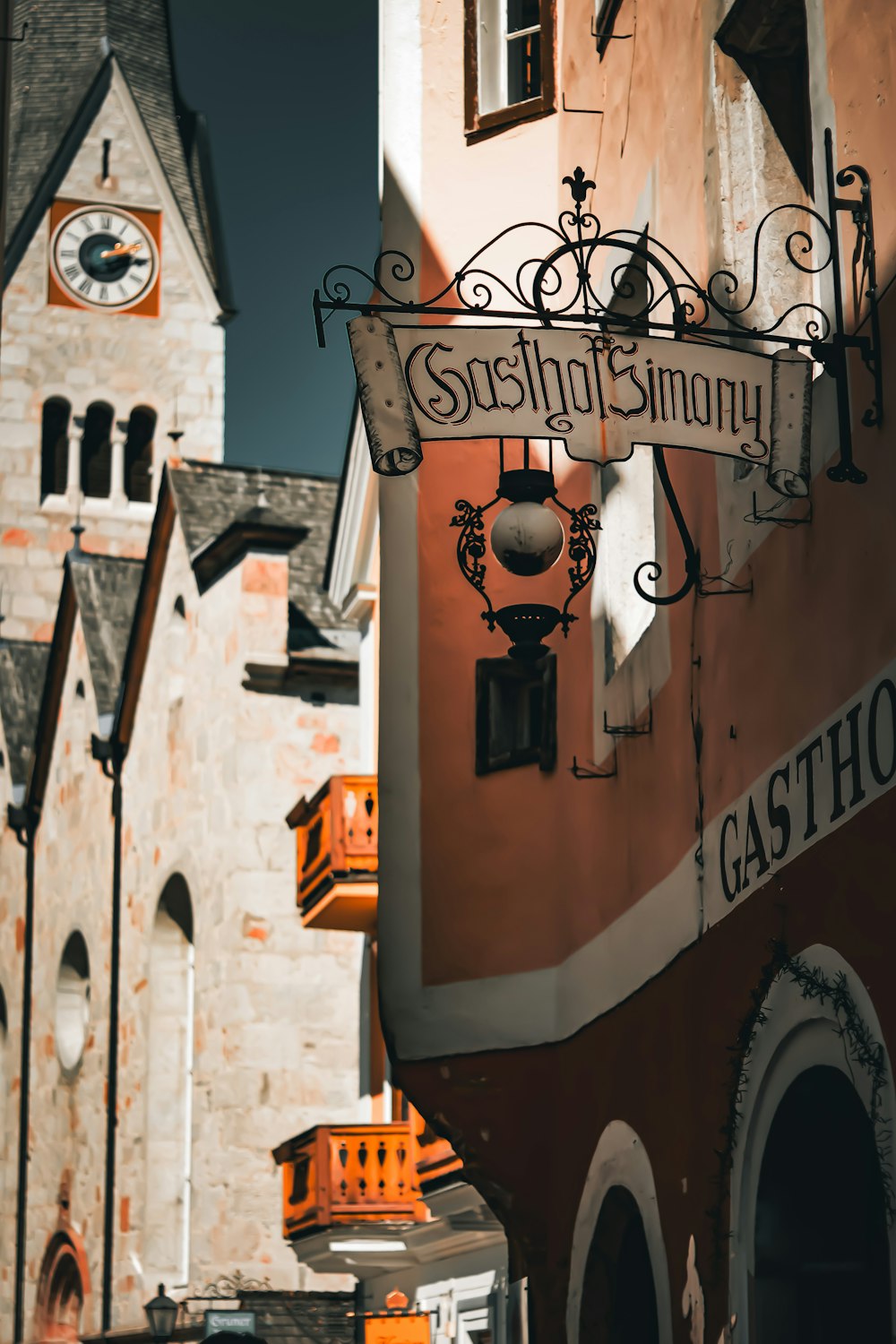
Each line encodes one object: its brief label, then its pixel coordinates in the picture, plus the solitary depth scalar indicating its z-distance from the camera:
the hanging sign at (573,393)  7.34
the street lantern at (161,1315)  22.95
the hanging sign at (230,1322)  21.80
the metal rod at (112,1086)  27.58
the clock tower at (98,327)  50.41
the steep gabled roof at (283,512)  24.55
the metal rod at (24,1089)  32.97
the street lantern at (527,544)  8.00
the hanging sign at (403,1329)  18.31
